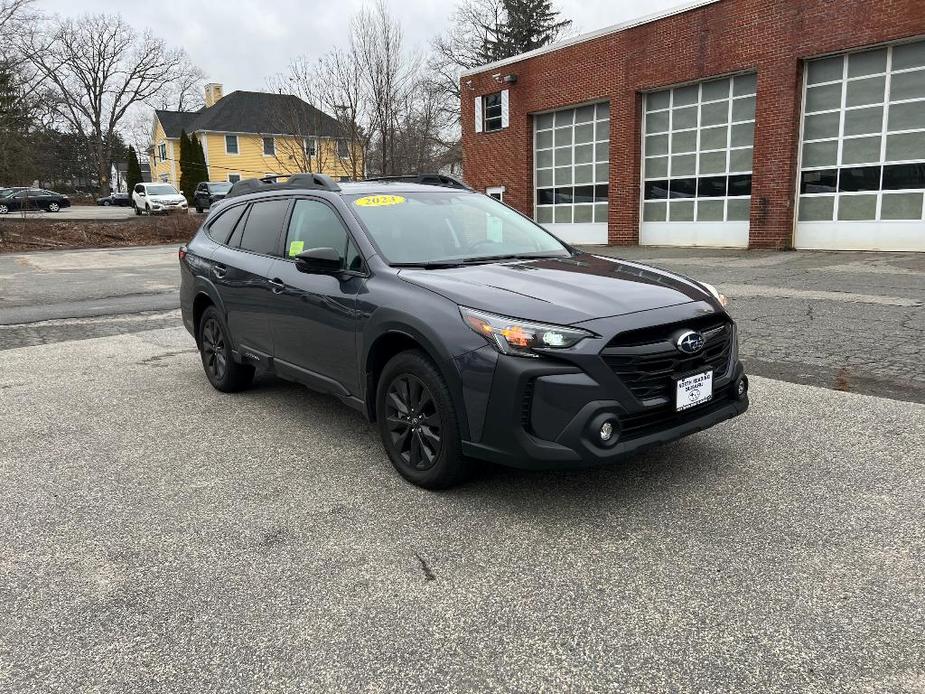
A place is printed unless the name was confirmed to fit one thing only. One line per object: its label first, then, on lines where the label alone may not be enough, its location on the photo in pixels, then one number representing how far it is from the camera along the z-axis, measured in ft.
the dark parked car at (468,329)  10.73
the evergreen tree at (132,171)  187.01
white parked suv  125.29
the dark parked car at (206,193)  117.80
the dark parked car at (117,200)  195.99
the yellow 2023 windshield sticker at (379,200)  15.15
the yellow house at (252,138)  87.98
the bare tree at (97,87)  200.03
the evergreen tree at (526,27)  158.20
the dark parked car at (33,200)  147.13
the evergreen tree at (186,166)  161.48
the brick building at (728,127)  54.70
